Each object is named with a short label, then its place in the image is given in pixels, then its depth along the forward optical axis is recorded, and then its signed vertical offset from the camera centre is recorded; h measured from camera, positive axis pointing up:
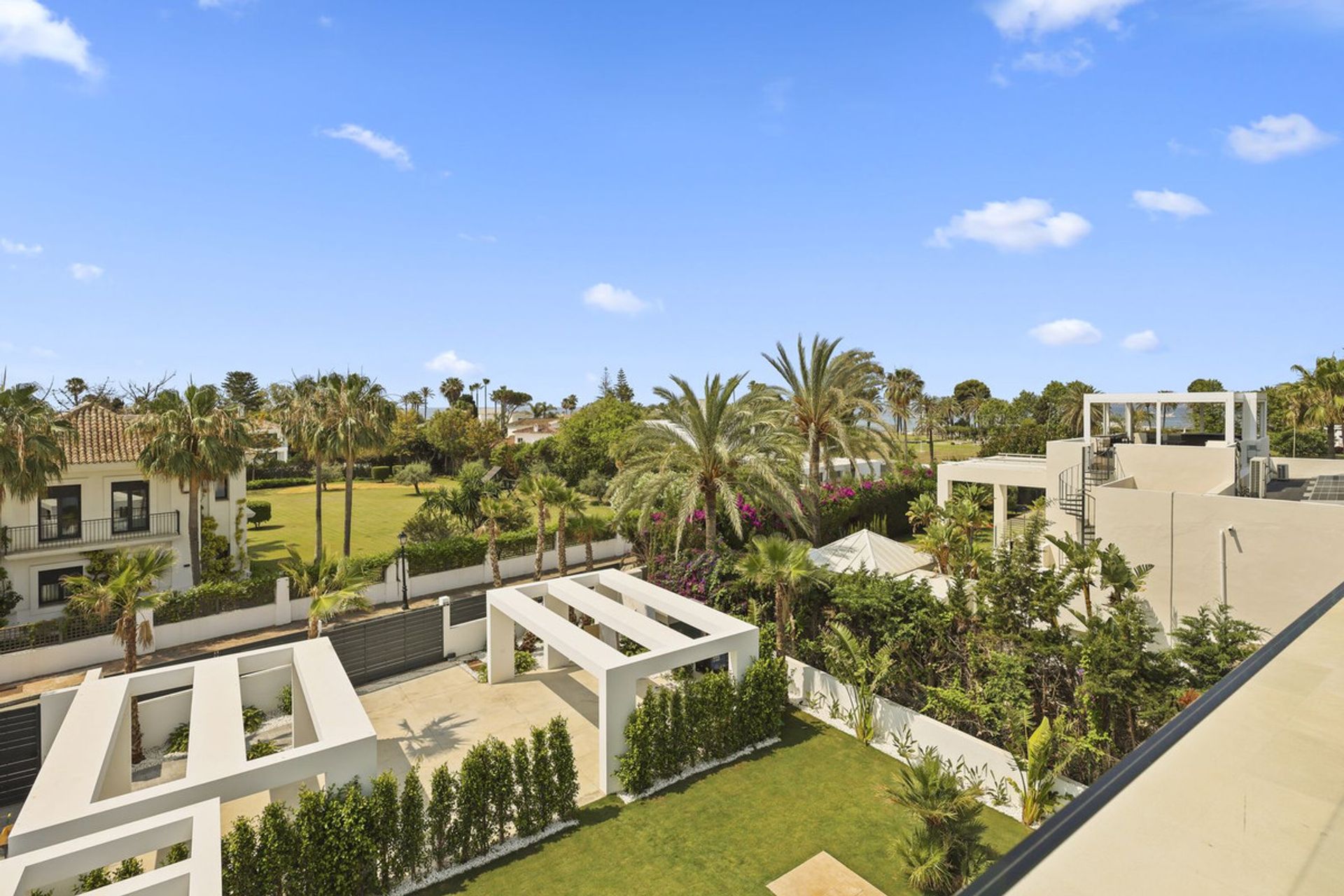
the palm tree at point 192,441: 22.39 +0.04
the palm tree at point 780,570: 15.13 -3.01
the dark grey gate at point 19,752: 12.58 -5.83
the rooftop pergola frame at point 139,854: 7.10 -4.60
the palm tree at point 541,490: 24.61 -1.88
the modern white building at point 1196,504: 13.54 -1.70
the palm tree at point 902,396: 53.16 +3.40
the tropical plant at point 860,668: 13.54 -4.90
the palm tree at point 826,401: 24.50 +1.34
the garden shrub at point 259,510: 38.38 -3.99
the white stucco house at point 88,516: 22.25 -2.55
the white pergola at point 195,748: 8.19 -4.35
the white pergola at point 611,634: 12.00 -4.11
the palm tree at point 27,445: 18.84 -0.04
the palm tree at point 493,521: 23.93 -2.94
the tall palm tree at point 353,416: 26.84 +1.04
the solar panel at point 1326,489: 16.94 -1.50
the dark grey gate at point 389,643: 17.55 -5.49
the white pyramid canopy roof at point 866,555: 19.69 -3.60
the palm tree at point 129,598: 13.77 -3.31
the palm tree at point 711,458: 21.30 -0.66
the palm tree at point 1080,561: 13.12 -2.50
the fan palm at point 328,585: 14.39 -3.38
